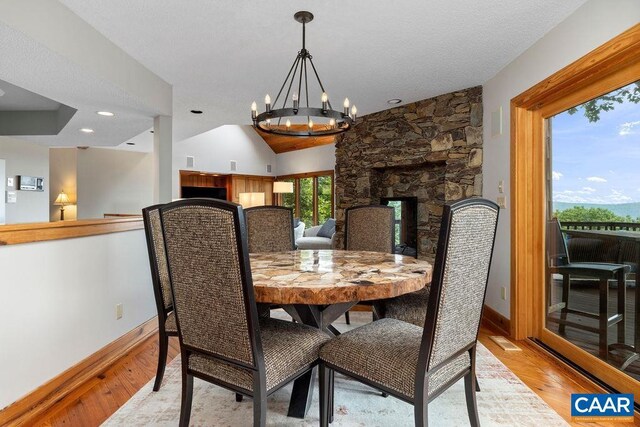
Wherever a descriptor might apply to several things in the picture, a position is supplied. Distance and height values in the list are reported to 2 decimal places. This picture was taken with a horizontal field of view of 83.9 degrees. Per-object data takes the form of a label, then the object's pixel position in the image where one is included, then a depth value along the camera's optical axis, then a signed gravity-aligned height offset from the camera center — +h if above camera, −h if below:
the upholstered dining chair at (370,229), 2.86 -0.14
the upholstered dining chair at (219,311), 1.22 -0.36
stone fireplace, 3.71 +0.64
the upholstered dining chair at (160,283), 1.95 -0.39
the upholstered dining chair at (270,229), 2.84 -0.14
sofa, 6.59 -0.58
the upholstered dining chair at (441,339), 1.23 -0.53
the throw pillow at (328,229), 6.98 -0.35
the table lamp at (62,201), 7.25 +0.25
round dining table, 1.35 -0.29
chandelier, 2.09 +0.60
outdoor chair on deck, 2.08 -0.48
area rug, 1.73 -1.02
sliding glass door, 1.99 -0.16
